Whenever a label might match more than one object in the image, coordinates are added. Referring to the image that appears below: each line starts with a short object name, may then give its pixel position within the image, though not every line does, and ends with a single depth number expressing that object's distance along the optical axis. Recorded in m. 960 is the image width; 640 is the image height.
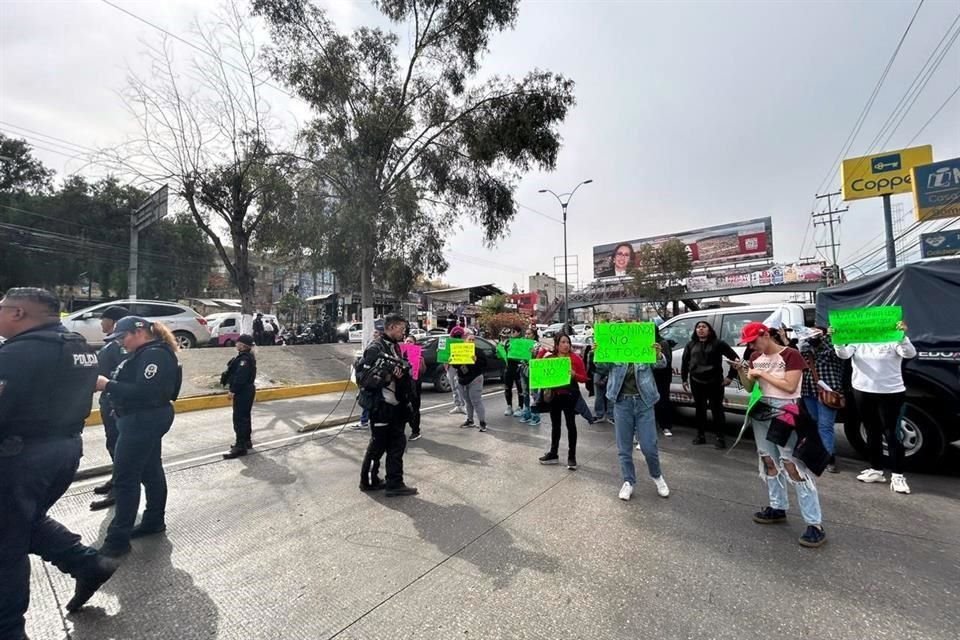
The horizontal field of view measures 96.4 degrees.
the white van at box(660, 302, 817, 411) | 6.14
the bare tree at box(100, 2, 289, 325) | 13.73
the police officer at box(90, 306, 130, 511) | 4.32
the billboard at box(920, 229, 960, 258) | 27.14
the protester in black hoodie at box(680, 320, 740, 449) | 5.79
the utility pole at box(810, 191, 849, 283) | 35.96
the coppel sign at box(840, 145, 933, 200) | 19.94
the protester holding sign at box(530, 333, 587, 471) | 5.04
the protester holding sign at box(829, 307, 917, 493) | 4.25
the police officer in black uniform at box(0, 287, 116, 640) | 2.05
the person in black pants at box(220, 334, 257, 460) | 5.62
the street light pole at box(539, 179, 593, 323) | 29.20
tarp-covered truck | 4.40
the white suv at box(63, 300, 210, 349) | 12.33
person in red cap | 3.17
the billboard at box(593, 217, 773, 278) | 42.97
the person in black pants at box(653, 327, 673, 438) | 6.48
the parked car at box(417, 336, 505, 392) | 11.28
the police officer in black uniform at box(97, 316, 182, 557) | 3.08
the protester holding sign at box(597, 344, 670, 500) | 4.13
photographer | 4.16
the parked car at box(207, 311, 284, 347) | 18.53
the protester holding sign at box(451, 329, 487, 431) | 7.08
